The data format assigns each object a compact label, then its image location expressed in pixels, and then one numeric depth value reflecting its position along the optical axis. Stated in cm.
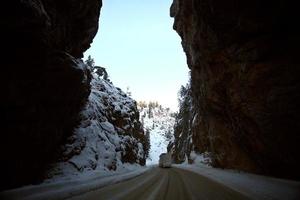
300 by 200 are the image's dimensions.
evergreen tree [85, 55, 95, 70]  6875
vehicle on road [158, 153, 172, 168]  5509
